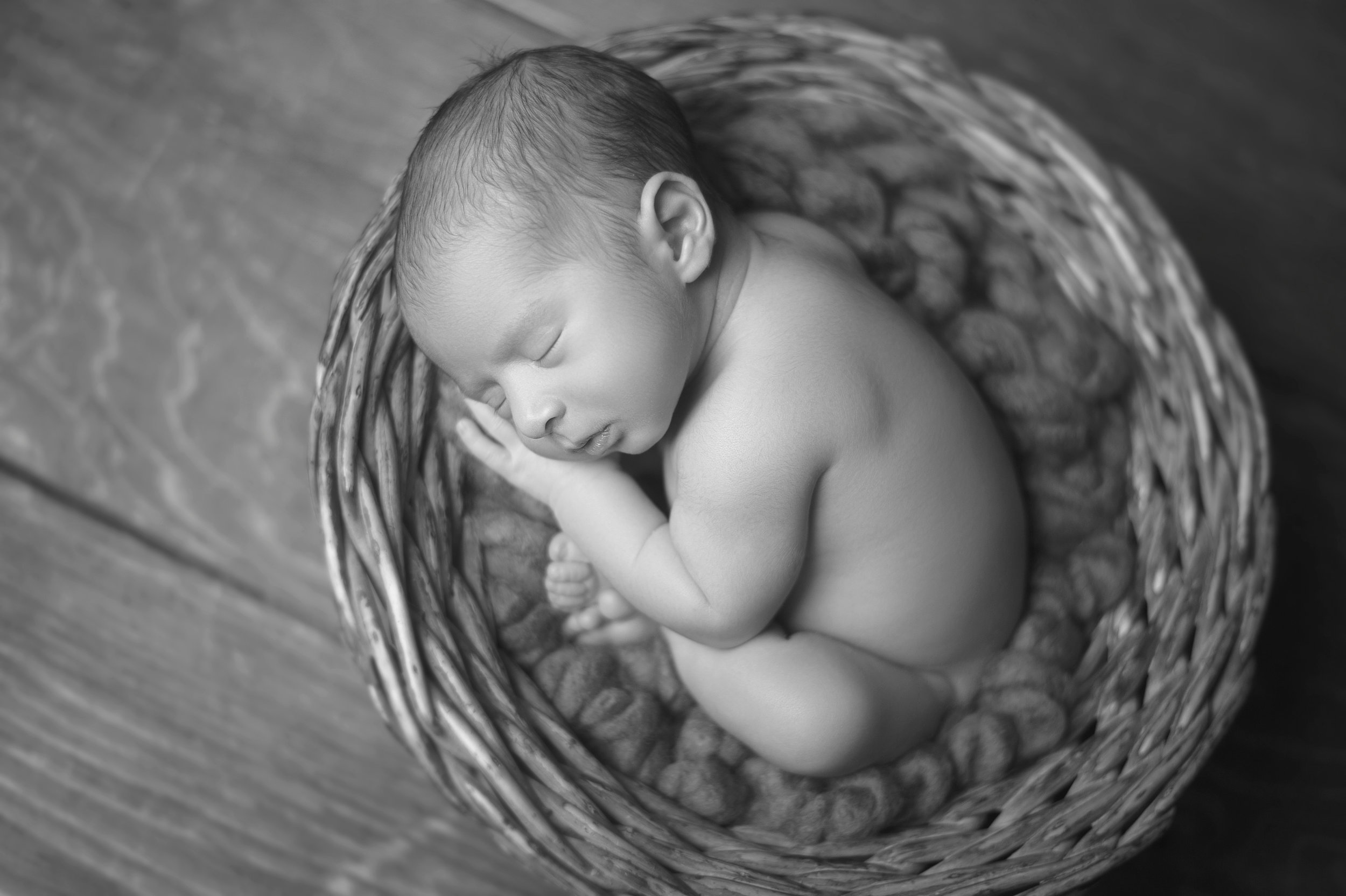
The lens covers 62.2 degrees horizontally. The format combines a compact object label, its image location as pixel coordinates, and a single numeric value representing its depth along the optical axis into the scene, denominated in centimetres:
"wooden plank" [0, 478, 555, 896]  111
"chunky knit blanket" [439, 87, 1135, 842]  99
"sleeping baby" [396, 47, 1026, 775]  82
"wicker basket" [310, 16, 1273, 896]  87
